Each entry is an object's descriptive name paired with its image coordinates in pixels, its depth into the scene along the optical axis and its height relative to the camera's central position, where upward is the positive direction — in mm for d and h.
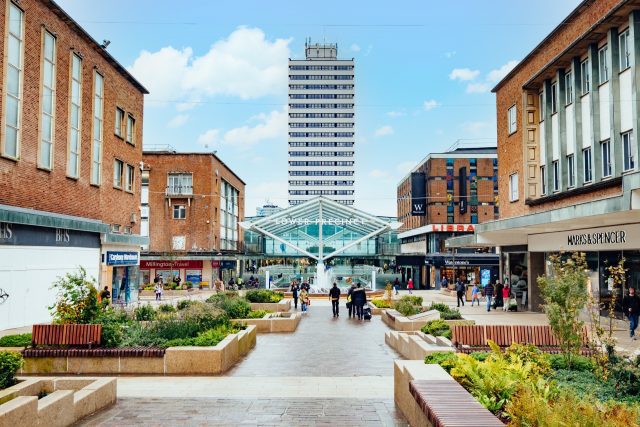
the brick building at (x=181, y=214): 55031 +4372
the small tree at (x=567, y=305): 9570 -725
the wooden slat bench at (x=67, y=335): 12008 -1522
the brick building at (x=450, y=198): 64250 +7120
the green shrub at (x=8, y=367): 7852 -1437
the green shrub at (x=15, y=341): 12555 -1724
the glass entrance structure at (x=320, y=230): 49250 +3019
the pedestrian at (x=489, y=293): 28172 -1533
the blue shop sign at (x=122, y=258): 29391 +116
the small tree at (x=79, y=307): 13438 -1060
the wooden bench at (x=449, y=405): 5586 -1524
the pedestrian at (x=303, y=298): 28094 -1832
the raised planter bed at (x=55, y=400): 6699 -1815
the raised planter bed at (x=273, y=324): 20047 -2154
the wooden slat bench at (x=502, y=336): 11844 -1508
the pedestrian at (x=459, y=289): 31383 -1509
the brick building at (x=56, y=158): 19891 +4205
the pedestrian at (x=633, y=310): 17703 -1472
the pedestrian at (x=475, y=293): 32469 -1775
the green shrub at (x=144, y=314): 16131 -1494
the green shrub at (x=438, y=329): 14211 -1723
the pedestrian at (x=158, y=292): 37719 -2024
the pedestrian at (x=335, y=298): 25734 -1628
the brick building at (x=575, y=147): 18433 +4424
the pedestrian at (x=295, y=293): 29172 -1596
